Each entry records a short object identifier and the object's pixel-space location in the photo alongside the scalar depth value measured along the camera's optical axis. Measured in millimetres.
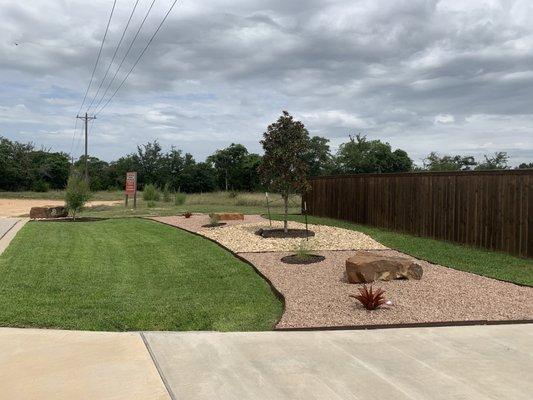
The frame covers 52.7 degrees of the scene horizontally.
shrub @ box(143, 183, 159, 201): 37312
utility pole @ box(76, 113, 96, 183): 50216
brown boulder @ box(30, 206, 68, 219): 25205
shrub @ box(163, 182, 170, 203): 38225
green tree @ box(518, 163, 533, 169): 32819
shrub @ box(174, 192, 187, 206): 33375
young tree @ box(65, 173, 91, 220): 23703
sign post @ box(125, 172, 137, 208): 30750
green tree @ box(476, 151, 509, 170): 37094
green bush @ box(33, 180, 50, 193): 72312
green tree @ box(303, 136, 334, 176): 59062
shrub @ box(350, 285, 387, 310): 7105
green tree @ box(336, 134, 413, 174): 54031
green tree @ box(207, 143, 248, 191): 67500
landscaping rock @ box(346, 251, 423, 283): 8836
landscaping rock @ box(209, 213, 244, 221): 19889
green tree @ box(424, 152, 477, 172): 43753
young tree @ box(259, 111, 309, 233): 14922
